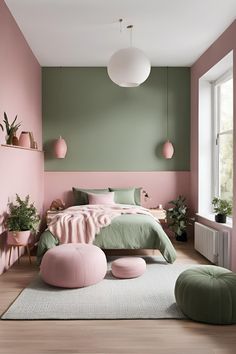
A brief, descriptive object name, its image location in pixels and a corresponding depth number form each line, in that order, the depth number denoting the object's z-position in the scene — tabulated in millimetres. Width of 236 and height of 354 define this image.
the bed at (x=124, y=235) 4508
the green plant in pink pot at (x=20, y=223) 4141
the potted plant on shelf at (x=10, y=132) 4139
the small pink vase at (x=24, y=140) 4667
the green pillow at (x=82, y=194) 6012
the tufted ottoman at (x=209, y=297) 2801
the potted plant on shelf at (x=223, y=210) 4672
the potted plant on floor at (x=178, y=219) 5992
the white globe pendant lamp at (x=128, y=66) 3996
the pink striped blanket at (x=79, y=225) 4512
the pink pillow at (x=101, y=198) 5680
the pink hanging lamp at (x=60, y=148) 6188
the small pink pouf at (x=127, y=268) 3962
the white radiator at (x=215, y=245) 4449
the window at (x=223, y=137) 5273
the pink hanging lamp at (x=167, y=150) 6258
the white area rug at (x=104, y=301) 3004
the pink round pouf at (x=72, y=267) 3572
